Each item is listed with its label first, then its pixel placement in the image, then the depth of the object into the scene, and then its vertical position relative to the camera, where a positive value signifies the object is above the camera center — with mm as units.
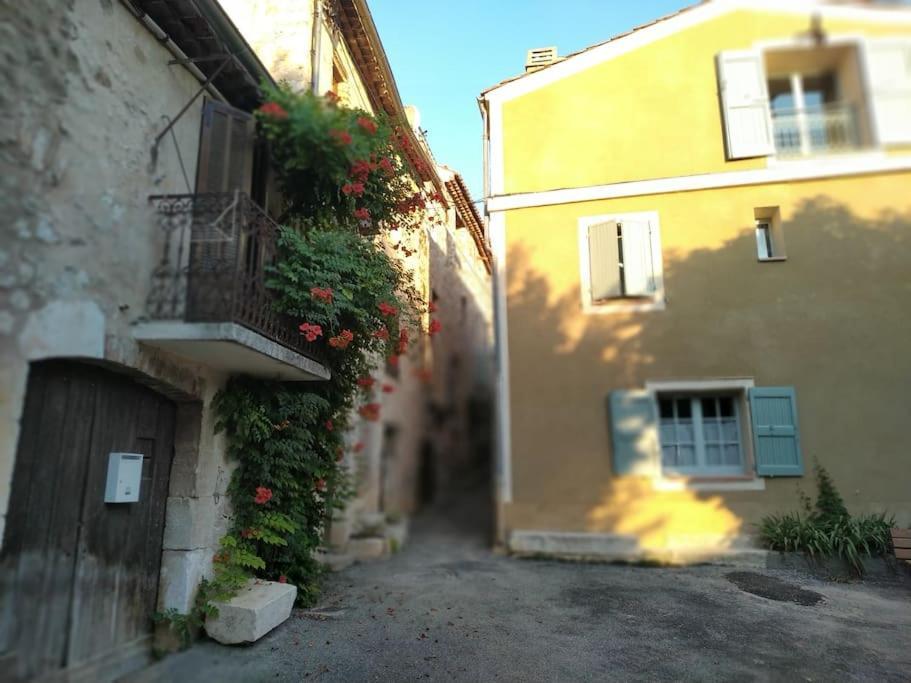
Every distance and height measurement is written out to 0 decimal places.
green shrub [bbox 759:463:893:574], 6496 -893
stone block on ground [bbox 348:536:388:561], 8555 -1380
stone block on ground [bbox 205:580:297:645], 4559 -1295
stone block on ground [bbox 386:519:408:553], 9219 -1323
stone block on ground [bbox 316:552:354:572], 7586 -1413
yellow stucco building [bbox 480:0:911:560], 7359 +2175
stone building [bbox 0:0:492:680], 3484 +960
